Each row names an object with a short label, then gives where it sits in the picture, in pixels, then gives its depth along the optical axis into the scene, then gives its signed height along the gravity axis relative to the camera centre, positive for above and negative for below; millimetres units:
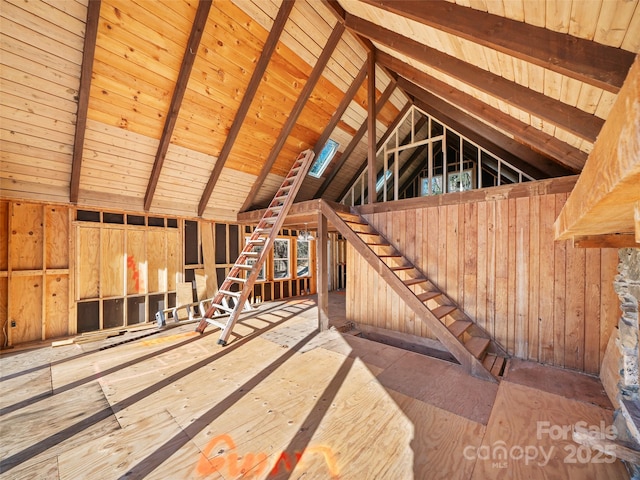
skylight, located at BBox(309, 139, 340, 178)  6320 +2049
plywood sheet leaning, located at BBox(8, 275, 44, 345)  3898 -1050
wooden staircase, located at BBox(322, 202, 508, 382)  2986 -834
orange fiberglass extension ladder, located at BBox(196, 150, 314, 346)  4137 -68
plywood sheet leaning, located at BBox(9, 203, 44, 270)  3914 +44
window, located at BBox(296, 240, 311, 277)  8500 -641
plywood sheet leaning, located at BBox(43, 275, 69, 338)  4176 -1082
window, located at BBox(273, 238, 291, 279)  7824 -580
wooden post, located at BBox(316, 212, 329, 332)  4523 -710
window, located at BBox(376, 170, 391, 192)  7494 +1769
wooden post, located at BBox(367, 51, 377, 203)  4746 +2272
